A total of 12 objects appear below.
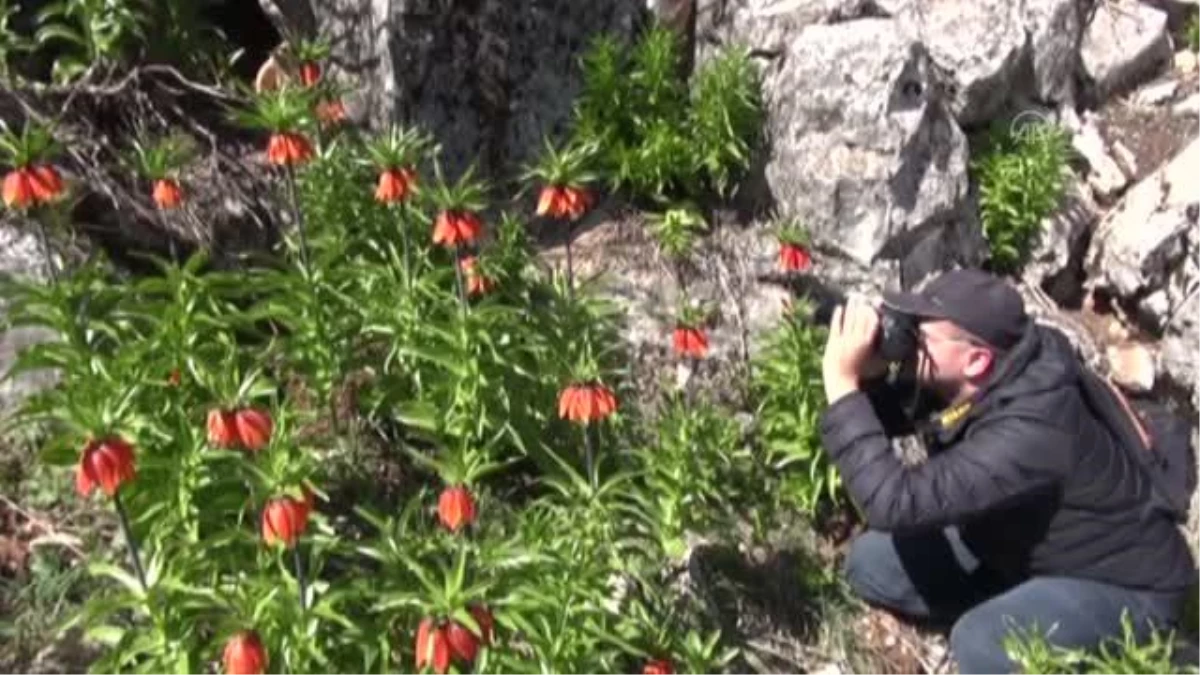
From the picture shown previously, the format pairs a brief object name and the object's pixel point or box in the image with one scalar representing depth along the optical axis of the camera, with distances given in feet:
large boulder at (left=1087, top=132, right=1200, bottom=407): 20.18
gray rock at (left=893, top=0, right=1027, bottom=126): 21.48
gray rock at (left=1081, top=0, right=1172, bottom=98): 23.21
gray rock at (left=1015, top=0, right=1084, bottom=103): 22.11
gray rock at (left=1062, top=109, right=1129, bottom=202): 22.35
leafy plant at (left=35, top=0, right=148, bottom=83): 19.24
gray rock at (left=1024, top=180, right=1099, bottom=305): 21.53
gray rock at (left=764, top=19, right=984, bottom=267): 20.02
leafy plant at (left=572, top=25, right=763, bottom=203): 20.36
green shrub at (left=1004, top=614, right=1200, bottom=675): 13.82
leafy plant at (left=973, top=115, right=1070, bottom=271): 21.06
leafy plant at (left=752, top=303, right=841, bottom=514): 17.83
